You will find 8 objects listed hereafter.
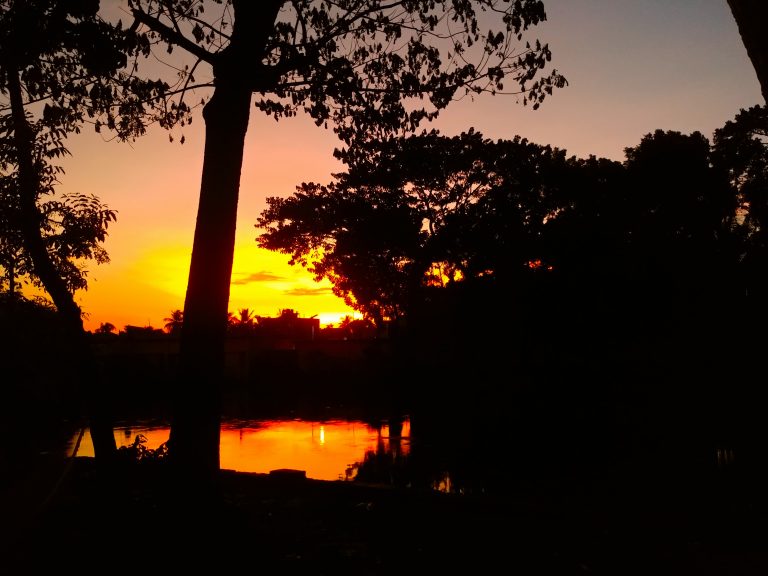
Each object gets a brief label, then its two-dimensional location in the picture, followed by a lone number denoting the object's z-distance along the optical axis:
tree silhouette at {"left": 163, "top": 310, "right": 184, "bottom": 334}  73.14
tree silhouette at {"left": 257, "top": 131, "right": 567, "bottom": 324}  27.05
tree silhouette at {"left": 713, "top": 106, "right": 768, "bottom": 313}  27.39
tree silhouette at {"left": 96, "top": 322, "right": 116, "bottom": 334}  78.69
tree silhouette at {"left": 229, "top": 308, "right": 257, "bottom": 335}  75.23
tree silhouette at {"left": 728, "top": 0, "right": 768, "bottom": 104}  2.76
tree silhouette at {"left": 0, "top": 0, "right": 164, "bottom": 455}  7.79
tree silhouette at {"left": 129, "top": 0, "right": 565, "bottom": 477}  6.04
